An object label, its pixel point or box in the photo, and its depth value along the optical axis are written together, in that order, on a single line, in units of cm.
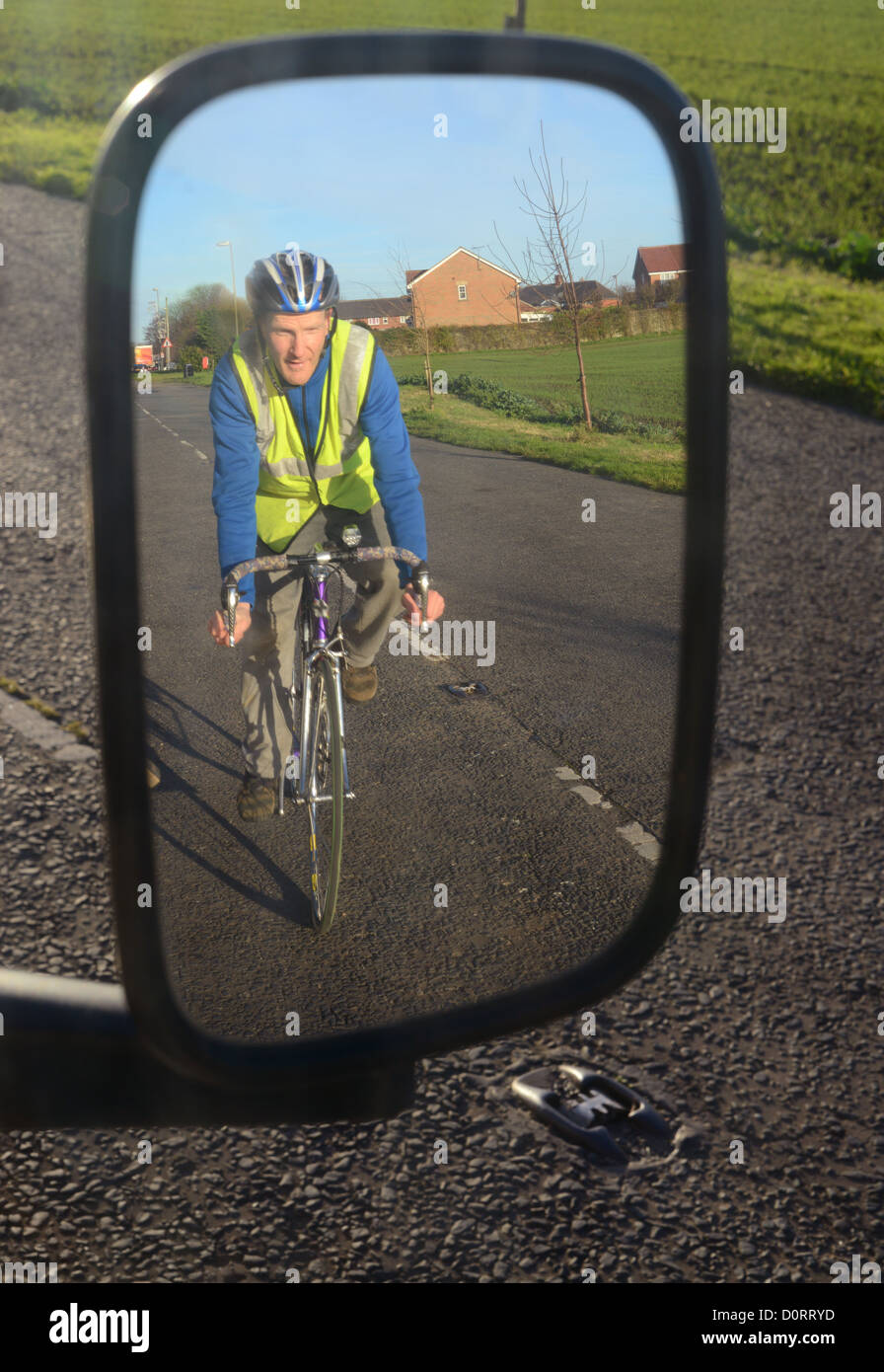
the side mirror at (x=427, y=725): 99
